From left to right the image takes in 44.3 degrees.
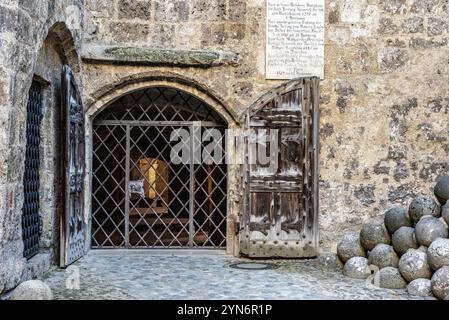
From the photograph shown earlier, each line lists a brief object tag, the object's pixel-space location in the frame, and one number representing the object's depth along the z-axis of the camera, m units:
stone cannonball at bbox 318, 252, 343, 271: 5.88
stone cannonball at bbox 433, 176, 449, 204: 5.20
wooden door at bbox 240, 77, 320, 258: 6.33
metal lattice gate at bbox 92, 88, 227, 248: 6.84
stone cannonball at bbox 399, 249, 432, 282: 4.79
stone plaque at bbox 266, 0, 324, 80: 6.54
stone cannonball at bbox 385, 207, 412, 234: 5.41
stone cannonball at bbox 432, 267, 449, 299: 4.45
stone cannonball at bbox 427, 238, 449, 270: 4.61
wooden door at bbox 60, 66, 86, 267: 5.57
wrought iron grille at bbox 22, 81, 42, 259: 5.21
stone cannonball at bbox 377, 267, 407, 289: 4.93
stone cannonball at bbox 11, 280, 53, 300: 3.95
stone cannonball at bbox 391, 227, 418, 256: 5.09
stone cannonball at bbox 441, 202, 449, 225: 4.95
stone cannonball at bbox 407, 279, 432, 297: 4.66
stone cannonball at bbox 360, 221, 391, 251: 5.54
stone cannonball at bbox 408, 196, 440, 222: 5.22
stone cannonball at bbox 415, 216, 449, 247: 4.88
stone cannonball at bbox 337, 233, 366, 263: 5.70
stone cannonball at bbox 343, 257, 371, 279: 5.36
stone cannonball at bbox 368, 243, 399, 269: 5.20
